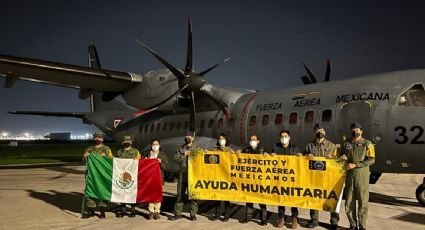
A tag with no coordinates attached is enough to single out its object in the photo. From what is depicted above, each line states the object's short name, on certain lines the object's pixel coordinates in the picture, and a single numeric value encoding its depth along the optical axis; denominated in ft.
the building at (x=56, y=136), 638.41
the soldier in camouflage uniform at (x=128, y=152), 28.87
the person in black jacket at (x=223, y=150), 26.67
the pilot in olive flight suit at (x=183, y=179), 26.89
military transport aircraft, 30.76
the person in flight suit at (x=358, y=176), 22.80
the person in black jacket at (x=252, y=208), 25.20
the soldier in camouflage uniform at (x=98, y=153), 27.50
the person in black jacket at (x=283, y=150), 25.00
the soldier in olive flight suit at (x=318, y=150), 24.81
